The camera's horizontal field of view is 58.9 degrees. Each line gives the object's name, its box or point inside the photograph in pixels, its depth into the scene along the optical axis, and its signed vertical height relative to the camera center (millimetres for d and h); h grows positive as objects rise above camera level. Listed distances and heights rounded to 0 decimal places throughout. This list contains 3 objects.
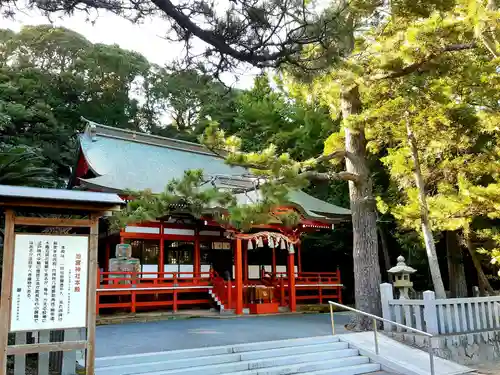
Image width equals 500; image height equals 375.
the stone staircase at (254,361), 6020 -1469
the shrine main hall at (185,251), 12023 +326
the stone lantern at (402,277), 9625 -480
